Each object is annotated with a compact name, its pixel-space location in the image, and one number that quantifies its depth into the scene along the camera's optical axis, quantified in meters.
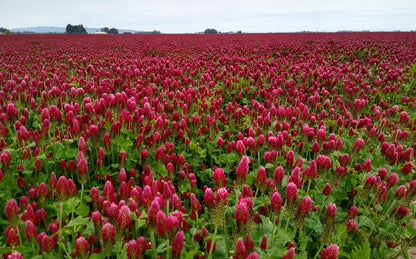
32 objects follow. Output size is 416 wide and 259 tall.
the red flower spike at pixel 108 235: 0.44
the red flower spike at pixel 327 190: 0.62
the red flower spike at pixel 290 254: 0.42
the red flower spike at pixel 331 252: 0.44
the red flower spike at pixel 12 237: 0.45
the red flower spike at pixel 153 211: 0.44
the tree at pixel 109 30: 69.73
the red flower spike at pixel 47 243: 0.45
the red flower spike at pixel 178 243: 0.42
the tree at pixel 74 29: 66.54
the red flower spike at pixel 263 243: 0.47
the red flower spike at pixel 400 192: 0.60
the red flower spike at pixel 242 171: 0.52
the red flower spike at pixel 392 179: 0.64
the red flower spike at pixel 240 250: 0.41
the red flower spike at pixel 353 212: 0.59
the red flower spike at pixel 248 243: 0.45
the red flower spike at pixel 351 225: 0.56
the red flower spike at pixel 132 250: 0.41
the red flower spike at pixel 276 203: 0.48
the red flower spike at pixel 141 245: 0.43
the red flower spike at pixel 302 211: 0.47
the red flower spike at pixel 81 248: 0.44
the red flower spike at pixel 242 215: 0.44
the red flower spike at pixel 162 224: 0.42
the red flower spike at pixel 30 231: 0.46
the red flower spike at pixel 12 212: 0.47
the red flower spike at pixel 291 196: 0.47
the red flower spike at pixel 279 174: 0.56
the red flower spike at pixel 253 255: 0.39
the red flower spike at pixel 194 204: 0.56
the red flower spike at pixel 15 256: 0.38
